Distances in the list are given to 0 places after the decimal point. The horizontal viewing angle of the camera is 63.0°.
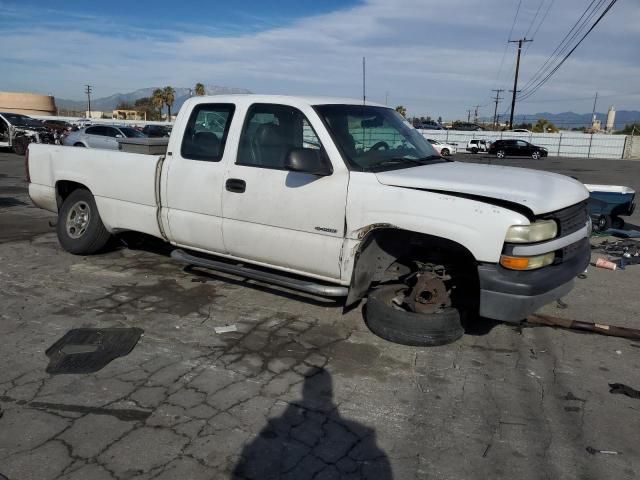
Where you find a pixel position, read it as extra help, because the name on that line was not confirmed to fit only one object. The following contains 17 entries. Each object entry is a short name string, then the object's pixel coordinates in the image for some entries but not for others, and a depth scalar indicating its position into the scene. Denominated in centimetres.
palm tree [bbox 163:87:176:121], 7669
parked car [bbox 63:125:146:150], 1938
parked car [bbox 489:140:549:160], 3925
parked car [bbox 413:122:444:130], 5490
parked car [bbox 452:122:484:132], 6538
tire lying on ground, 412
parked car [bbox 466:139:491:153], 4381
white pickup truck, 363
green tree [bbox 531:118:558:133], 6746
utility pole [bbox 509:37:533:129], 5456
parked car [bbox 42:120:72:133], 2894
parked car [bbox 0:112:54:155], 2250
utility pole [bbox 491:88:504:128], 9006
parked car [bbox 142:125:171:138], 2345
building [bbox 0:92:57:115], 6431
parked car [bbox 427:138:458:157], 3657
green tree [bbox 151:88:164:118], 7638
